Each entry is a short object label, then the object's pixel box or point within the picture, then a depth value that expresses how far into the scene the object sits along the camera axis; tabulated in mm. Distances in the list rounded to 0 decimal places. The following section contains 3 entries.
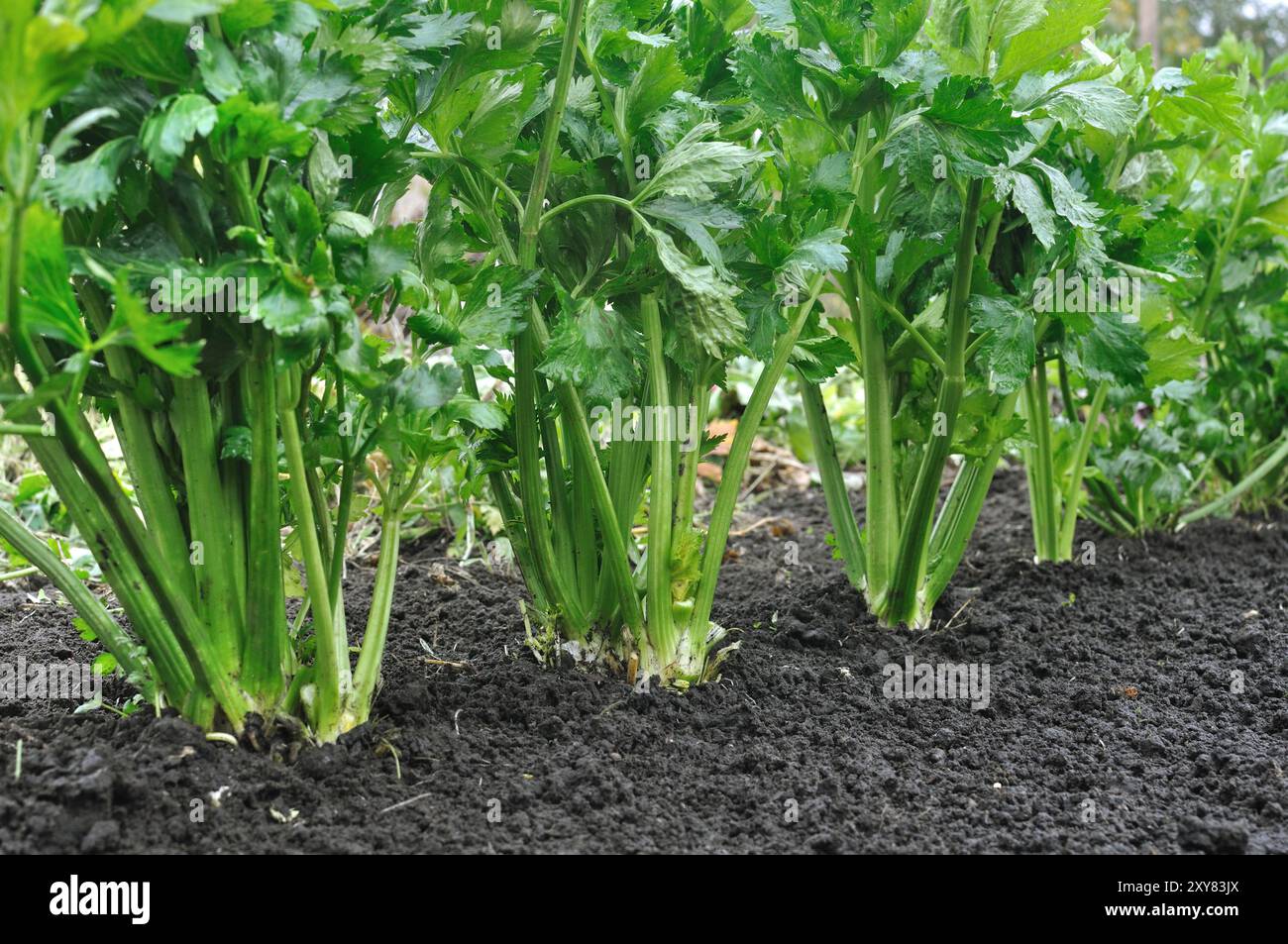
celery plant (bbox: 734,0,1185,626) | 1580
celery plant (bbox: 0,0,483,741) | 1376
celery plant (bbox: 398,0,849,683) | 1527
